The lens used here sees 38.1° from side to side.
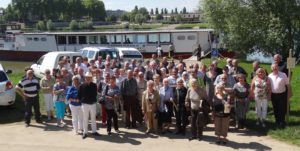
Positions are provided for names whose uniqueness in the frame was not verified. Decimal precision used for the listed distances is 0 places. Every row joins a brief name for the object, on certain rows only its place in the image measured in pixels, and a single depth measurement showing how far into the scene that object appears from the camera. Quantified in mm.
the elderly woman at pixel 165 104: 11367
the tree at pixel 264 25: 31625
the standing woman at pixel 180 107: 11047
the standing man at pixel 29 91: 12344
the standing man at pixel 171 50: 37219
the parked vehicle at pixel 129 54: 24503
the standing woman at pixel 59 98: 12281
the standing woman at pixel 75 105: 11117
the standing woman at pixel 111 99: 11320
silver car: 13344
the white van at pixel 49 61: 19609
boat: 39281
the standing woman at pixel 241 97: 11299
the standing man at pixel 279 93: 11211
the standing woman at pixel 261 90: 11250
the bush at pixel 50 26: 126962
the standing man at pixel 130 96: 11750
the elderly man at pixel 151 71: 14320
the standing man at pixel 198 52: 35262
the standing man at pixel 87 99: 10852
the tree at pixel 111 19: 190625
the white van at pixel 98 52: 22734
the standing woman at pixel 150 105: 11141
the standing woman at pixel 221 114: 10305
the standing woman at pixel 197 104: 10516
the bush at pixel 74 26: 126688
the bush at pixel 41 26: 130125
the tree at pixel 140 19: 175288
